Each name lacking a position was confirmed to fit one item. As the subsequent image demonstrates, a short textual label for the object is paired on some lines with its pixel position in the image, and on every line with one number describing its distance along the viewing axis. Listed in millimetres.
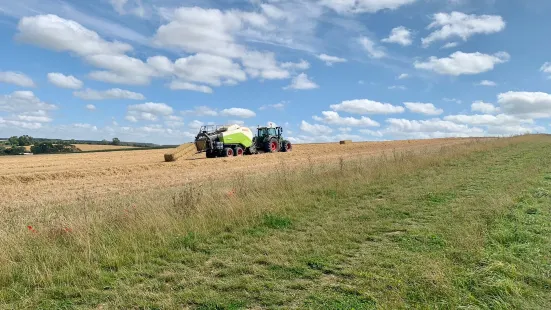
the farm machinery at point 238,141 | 28281
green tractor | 32188
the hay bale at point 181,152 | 26750
